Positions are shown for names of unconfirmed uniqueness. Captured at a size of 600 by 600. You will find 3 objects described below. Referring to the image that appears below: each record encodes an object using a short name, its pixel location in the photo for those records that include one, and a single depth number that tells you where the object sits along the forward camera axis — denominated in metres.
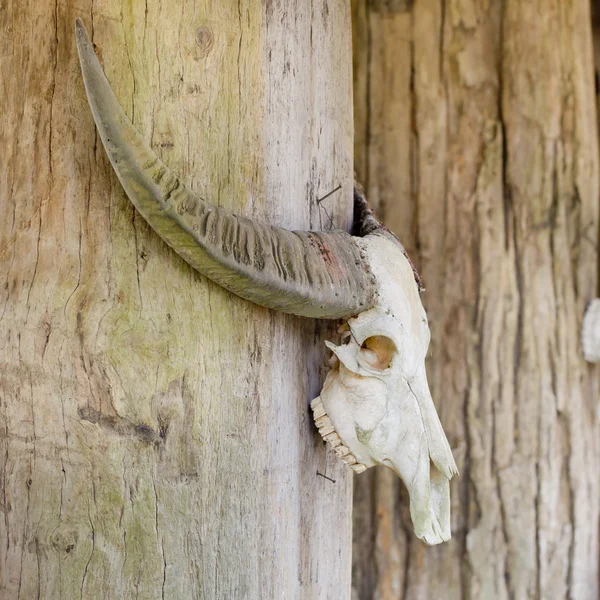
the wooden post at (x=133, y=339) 3.78
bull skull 3.70
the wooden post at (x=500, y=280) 4.71
